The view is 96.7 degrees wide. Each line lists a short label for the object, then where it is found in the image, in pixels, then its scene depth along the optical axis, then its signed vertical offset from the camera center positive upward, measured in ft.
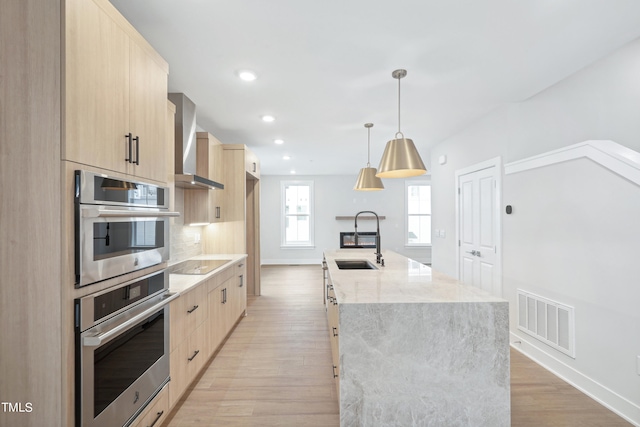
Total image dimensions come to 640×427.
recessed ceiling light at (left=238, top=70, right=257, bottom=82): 7.95 +4.00
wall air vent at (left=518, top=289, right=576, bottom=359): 7.96 -3.27
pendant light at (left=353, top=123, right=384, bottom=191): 11.64 +1.39
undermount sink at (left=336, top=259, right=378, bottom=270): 10.34 -1.78
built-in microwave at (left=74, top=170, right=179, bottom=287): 3.78 -0.15
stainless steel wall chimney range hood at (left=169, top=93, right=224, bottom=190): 8.97 +2.38
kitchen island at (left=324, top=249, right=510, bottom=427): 5.09 -2.67
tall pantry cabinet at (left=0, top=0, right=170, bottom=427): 3.54 +0.14
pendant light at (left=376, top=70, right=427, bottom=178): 7.51 +1.51
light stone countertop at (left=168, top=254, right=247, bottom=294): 6.61 -1.67
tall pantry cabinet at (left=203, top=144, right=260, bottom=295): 12.88 +0.21
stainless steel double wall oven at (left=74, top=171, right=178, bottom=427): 3.81 -1.34
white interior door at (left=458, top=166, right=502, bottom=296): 11.12 -0.63
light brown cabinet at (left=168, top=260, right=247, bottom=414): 6.36 -3.05
